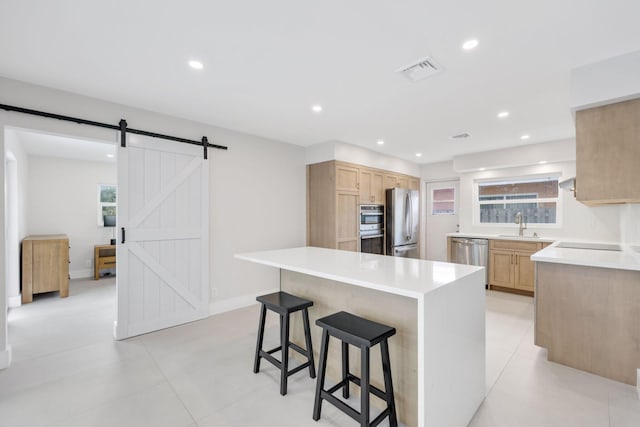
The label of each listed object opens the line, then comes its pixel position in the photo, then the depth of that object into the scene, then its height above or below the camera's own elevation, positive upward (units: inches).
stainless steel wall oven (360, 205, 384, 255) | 196.1 -10.8
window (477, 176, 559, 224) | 195.6 +9.8
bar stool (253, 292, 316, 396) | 84.4 -36.5
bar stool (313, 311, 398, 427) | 62.0 -34.4
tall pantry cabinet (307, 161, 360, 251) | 177.2 +5.0
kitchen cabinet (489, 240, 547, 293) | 176.7 -32.3
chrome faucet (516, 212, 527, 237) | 201.7 -6.7
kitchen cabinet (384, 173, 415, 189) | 219.3 +26.6
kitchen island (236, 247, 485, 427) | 56.3 -26.0
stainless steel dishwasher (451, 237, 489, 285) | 195.6 -26.4
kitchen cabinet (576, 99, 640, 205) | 85.4 +18.9
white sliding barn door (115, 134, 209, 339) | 122.3 -10.2
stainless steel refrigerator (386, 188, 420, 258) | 211.0 -6.4
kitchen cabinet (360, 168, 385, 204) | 195.6 +19.6
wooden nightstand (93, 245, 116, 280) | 226.5 -35.2
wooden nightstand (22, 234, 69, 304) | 169.8 -32.0
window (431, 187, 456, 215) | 250.8 +11.4
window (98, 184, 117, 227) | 242.8 +10.7
